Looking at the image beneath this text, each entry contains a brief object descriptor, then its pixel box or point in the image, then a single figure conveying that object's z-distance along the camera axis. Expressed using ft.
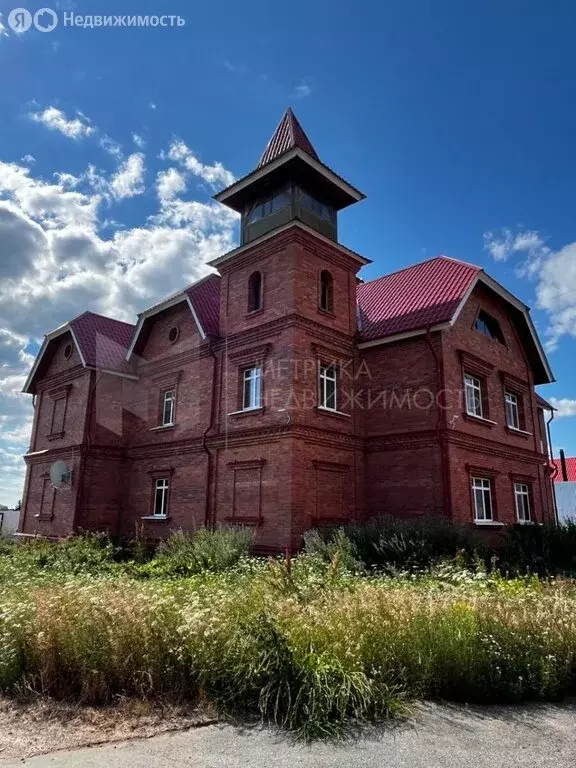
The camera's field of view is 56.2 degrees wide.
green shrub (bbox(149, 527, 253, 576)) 39.63
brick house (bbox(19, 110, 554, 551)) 48.47
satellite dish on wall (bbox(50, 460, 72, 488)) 61.87
